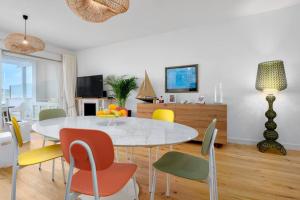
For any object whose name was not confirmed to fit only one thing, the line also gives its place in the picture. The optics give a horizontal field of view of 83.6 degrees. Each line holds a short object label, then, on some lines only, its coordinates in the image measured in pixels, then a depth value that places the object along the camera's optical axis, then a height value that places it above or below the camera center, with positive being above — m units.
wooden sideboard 3.01 -0.33
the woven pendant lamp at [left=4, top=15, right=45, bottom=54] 2.50 +0.86
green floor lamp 2.65 +0.17
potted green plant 4.14 +0.26
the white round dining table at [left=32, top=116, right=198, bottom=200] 0.97 -0.24
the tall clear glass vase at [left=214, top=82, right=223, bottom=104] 3.34 +0.10
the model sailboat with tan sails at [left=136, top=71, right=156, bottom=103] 3.89 +0.14
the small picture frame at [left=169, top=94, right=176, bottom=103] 3.80 +0.00
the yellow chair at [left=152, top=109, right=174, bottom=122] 1.98 -0.21
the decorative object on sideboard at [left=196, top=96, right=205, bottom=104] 3.46 -0.02
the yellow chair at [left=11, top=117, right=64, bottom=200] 1.29 -0.50
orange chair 0.84 -0.30
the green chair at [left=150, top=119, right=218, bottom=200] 1.07 -0.50
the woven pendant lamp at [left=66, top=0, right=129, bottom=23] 1.44 +0.83
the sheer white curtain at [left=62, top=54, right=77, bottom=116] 5.04 +0.44
